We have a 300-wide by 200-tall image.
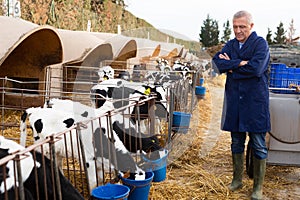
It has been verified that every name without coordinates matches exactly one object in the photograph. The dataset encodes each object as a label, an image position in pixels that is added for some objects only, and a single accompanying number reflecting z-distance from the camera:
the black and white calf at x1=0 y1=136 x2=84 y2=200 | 2.96
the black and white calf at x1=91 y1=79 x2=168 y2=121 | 7.37
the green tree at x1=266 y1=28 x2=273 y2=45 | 51.54
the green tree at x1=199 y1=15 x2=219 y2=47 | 58.59
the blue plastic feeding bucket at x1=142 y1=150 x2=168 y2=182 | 4.74
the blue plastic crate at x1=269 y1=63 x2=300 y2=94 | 5.25
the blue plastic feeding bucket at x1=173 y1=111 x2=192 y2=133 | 6.62
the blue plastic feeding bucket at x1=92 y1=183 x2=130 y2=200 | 3.42
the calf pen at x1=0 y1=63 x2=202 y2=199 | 2.58
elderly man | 4.27
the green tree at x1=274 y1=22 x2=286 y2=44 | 52.20
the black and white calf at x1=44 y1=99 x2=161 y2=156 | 5.03
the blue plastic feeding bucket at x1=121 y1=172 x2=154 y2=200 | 3.78
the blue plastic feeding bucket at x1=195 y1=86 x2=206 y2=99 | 13.80
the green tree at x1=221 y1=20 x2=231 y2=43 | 62.56
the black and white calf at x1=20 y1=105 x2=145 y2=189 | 4.16
